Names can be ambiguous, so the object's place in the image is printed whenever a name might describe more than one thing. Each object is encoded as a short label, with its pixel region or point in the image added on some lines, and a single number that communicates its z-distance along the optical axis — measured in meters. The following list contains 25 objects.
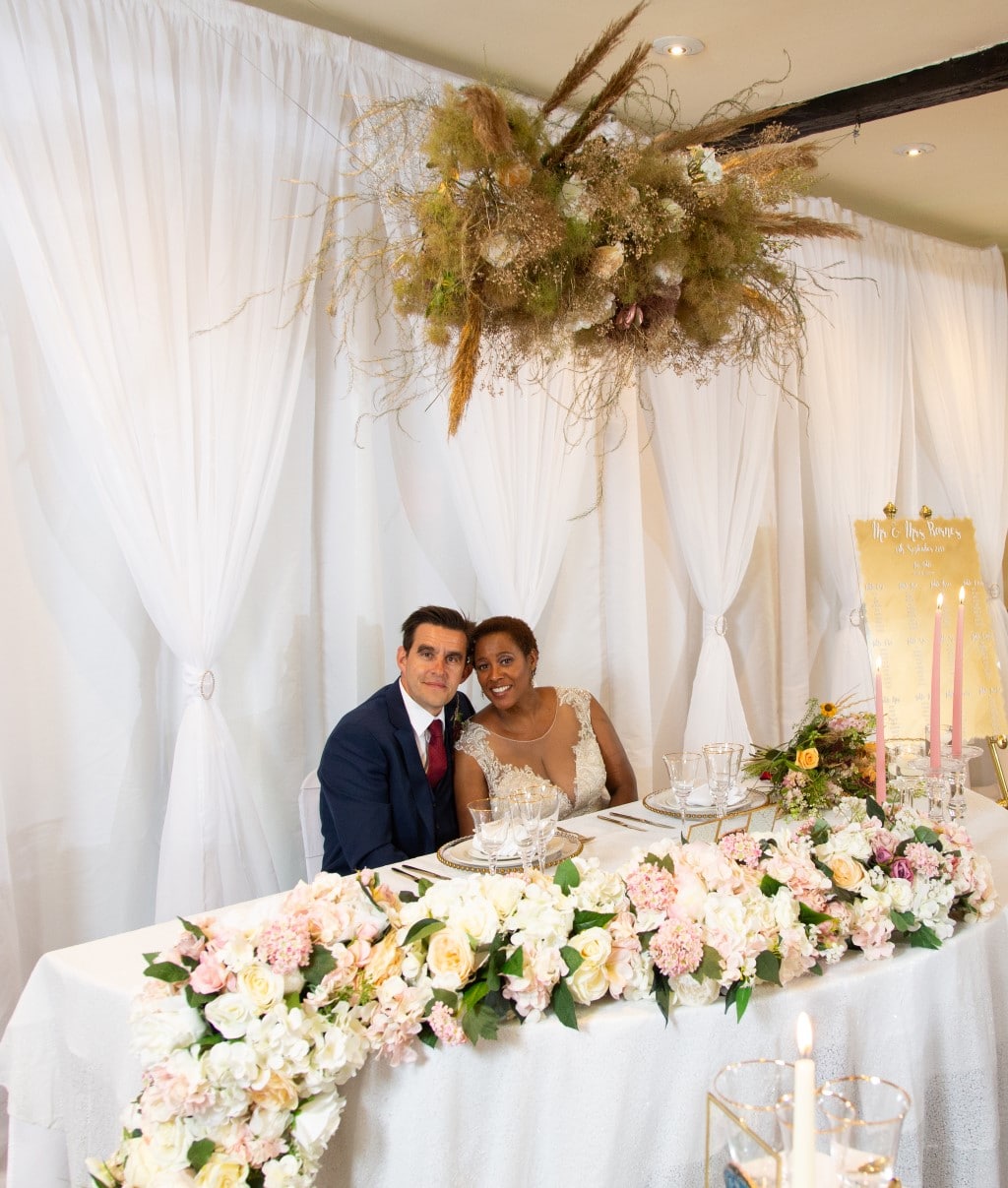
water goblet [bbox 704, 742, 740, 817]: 2.56
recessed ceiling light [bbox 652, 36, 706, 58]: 3.98
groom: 3.18
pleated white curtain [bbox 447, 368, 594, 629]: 4.21
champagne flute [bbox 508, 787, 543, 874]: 2.22
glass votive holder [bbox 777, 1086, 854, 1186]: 1.18
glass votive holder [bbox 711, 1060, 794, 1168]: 1.24
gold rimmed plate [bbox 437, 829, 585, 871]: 2.50
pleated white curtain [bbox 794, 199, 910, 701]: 5.75
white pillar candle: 1.00
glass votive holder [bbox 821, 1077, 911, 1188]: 1.19
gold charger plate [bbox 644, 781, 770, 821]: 2.91
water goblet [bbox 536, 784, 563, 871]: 2.23
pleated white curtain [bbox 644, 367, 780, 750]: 5.05
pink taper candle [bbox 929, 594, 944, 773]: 2.33
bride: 3.51
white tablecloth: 1.68
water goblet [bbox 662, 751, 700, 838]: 2.62
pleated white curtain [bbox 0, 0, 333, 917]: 3.23
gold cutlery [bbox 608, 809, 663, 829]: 2.91
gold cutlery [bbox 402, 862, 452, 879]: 2.51
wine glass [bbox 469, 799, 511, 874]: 2.30
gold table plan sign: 5.33
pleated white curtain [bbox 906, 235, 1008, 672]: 6.30
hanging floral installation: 2.22
